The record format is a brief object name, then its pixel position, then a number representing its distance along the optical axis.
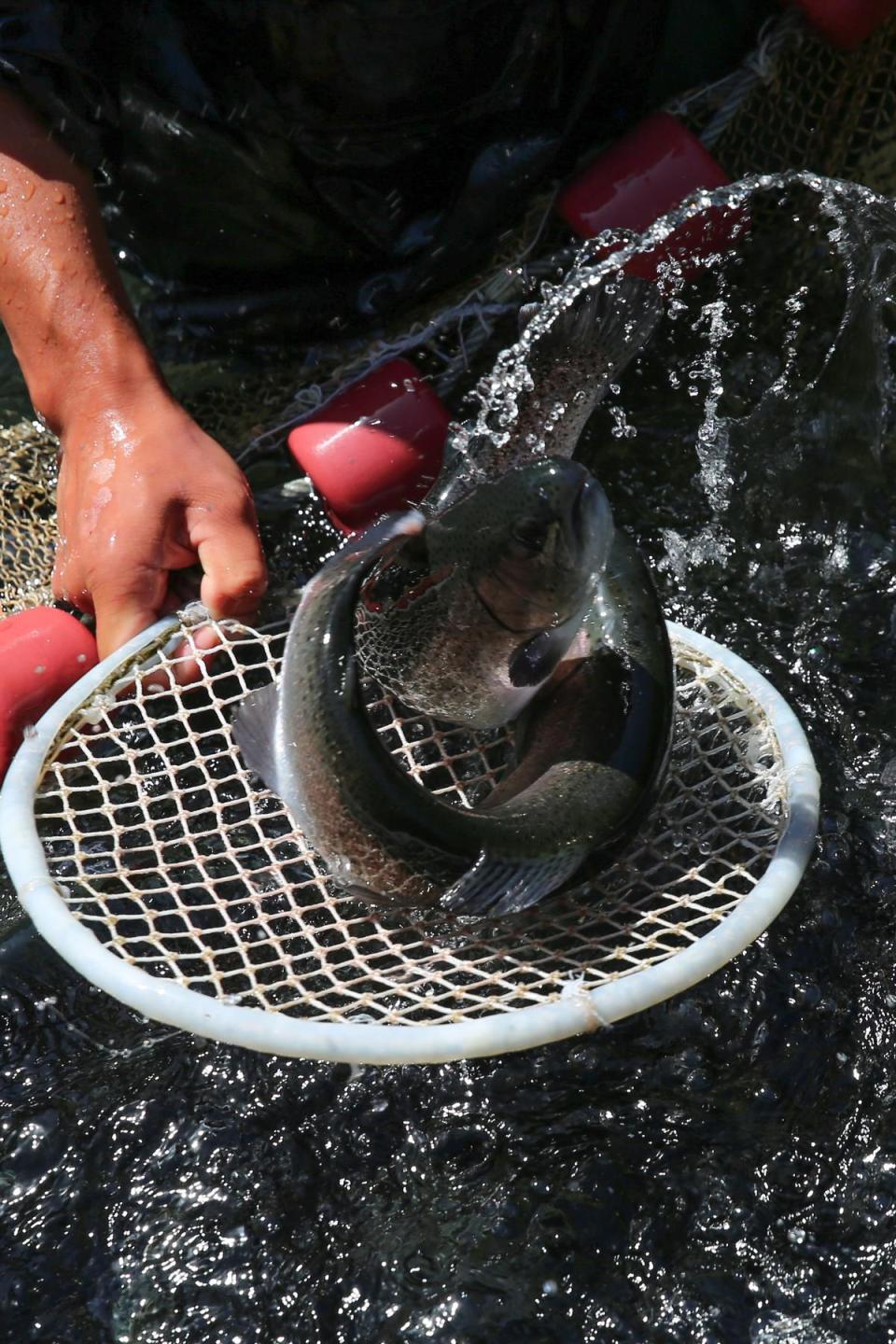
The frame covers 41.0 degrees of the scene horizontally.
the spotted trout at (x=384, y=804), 1.97
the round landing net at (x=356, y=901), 1.87
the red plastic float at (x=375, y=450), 3.07
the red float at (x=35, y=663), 2.64
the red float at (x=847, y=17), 3.27
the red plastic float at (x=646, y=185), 3.22
